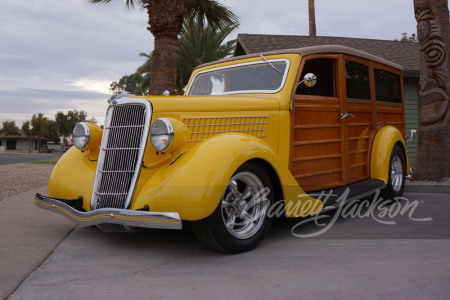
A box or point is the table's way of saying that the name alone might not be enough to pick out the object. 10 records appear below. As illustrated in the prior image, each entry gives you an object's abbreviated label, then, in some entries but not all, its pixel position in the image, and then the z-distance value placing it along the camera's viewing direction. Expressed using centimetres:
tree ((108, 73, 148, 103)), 5959
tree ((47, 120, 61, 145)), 7700
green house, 1231
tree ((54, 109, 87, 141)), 7125
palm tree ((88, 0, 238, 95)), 895
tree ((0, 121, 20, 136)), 7469
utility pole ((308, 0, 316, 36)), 1802
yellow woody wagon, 305
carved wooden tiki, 723
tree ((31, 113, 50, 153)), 6988
